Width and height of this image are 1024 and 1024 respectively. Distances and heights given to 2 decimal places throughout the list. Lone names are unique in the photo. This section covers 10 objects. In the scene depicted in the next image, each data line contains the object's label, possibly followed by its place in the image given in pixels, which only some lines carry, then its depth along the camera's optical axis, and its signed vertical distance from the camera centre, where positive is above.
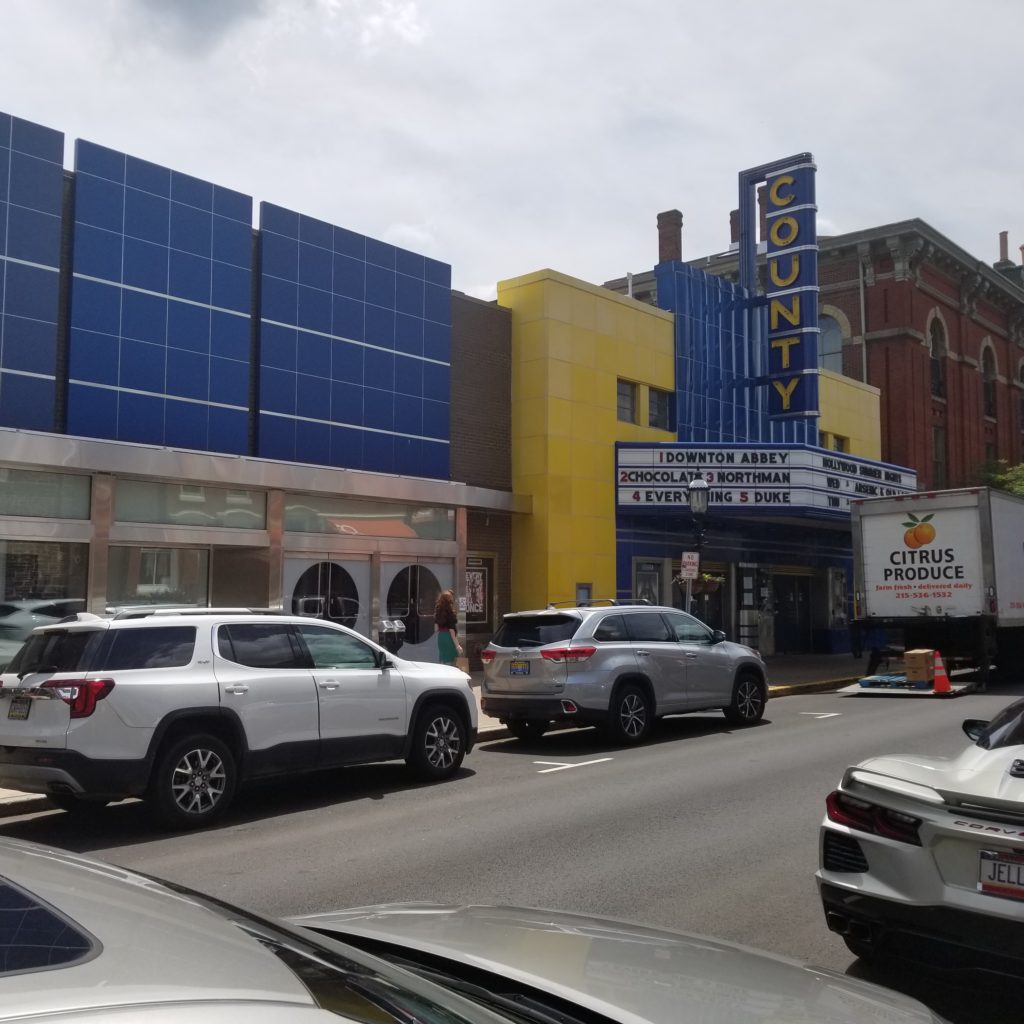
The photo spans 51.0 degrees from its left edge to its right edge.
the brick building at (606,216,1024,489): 37.06 +10.03
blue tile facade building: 15.26 +4.64
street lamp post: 19.25 +1.99
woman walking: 17.56 -0.34
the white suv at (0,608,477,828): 8.42 -0.85
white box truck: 20.08 +0.74
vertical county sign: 25.70 +7.63
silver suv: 13.02 -0.78
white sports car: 4.36 -1.08
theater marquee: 23.70 +2.93
